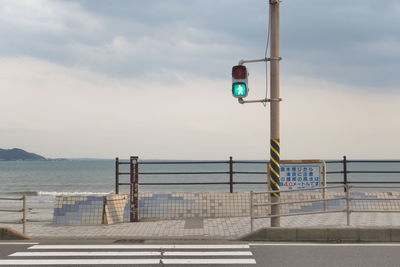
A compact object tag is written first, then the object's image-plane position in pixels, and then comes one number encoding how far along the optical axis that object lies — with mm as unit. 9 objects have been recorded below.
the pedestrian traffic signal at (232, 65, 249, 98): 10523
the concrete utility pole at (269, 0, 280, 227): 10367
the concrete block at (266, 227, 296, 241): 9773
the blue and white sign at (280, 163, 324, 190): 13031
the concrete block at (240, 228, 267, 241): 9867
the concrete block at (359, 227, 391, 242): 9641
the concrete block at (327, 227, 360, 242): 9641
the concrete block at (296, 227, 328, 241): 9727
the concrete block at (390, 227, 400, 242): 9625
